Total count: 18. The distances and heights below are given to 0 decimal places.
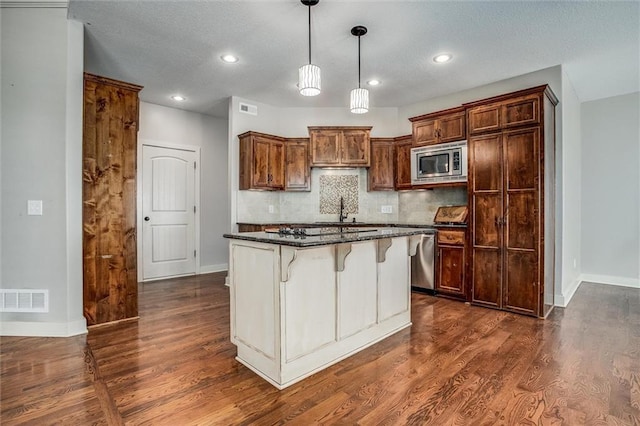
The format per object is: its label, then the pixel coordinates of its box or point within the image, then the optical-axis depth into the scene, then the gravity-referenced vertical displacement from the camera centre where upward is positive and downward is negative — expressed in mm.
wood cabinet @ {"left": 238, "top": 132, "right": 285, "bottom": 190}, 4832 +807
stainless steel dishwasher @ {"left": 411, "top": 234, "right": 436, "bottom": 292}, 4312 -705
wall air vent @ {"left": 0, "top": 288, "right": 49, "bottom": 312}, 2809 -765
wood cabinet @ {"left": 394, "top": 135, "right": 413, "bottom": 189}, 5016 +823
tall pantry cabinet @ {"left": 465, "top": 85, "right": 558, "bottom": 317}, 3418 +152
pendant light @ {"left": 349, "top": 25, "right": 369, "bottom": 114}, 2809 +982
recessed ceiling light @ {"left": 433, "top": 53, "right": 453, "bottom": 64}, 3521 +1733
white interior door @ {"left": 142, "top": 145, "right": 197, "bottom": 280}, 5199 +23
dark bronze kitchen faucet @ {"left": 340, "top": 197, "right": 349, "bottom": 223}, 5188 +4
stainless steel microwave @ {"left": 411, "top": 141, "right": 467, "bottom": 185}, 4137 +681
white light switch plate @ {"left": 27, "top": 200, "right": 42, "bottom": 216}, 2820 +56
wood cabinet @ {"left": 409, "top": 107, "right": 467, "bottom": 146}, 4145 +1170
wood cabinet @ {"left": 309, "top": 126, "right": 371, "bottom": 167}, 5172 +1081
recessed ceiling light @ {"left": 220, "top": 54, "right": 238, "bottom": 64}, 3572 +1746
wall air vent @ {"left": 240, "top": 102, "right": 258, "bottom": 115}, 5050 +1664
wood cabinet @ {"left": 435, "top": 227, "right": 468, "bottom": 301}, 4031 -647
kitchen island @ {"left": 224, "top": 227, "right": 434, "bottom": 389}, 2027 -609
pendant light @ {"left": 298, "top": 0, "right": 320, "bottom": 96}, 2410 +1011
